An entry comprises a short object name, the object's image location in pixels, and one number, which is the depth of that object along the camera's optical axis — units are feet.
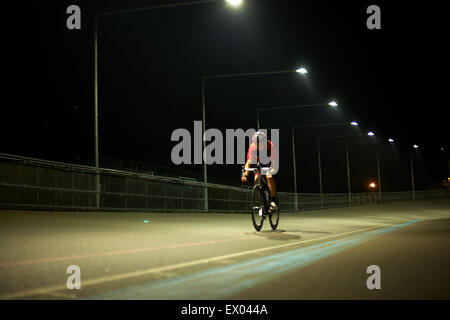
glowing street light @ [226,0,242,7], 60.54
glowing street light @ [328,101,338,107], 124.78
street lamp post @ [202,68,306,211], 91.56
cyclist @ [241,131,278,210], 40.98
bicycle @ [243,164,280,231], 42.65
